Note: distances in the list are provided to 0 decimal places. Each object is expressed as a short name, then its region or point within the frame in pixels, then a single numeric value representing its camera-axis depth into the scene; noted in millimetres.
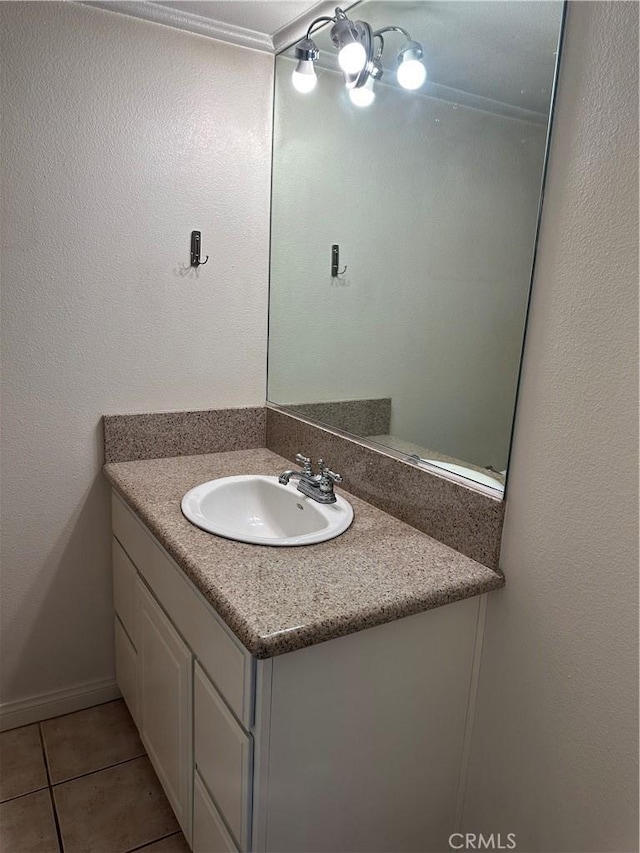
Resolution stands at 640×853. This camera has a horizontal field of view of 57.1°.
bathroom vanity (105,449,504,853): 1057
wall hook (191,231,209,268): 1892
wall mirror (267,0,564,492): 1236
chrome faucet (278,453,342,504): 1543
